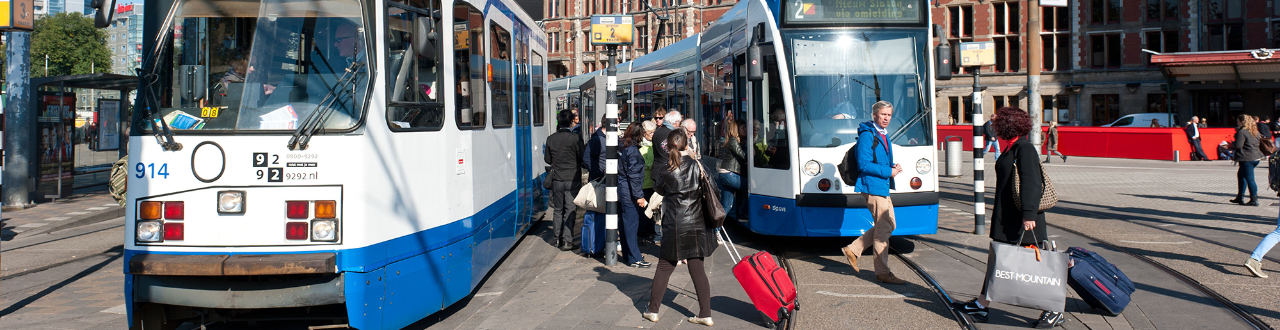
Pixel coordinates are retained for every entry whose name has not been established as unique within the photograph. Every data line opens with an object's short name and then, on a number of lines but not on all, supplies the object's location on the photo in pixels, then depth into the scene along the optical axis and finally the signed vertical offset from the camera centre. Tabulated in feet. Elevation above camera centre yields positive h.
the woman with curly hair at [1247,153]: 44.86 -0.17
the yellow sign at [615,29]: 33.97 +5.00
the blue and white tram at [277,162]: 16.26 -0.02
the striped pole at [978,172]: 35.53 -0.78
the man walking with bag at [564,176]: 32.14 -0.67
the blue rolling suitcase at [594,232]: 30.32 -2.45
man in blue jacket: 23.91 -0.57
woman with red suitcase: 19.92 -1.36
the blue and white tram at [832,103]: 28.14 +1.56
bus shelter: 48.14 +1.74
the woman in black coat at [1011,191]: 20.21 -0.85
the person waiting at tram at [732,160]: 32.24 -0.18
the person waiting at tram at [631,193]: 27.81 -1.09
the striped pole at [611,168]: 28.25 -0.35
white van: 128.52 +4.25
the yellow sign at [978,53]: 41.04 +4.44
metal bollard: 67.46 -0.31
